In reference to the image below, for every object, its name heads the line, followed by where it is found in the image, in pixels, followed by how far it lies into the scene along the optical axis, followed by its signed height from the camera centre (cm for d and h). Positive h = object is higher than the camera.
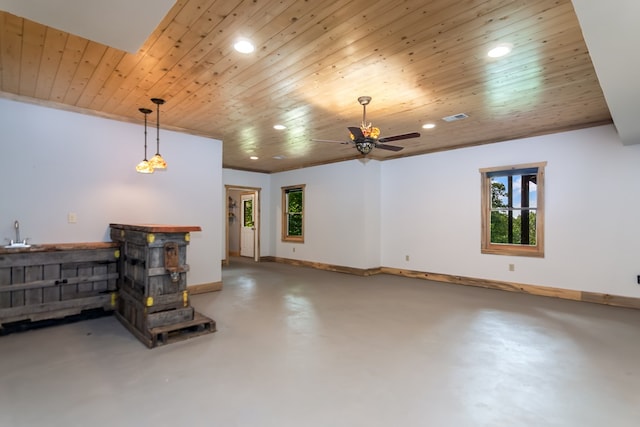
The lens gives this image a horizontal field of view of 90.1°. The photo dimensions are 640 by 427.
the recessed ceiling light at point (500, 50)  266 +144
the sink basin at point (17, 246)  348 -35
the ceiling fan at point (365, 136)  371 +96
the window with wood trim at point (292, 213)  878 +11
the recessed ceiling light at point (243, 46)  260 +142
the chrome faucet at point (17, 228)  377 -16
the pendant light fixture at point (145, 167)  398 +61
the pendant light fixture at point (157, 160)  388 +68
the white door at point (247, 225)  955 -26
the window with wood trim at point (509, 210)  559 +16
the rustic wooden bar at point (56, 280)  342 -75
